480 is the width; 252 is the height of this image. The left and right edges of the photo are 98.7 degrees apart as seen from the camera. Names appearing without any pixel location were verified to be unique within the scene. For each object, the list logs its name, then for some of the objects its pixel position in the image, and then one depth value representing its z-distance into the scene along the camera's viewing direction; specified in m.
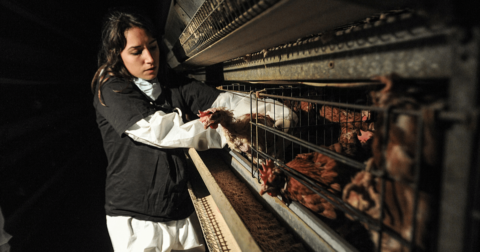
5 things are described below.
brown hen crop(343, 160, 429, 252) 0.39
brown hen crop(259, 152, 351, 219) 0.79
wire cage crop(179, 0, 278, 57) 0.66
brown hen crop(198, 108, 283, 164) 1.04
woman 1.39
